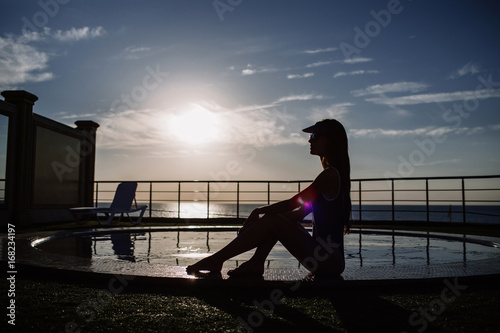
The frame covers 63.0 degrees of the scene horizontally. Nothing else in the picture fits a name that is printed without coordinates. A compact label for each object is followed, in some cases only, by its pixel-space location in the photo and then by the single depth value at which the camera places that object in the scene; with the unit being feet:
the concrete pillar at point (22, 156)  31.07
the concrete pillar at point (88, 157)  41.34
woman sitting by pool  8.67
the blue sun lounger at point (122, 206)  31.09
